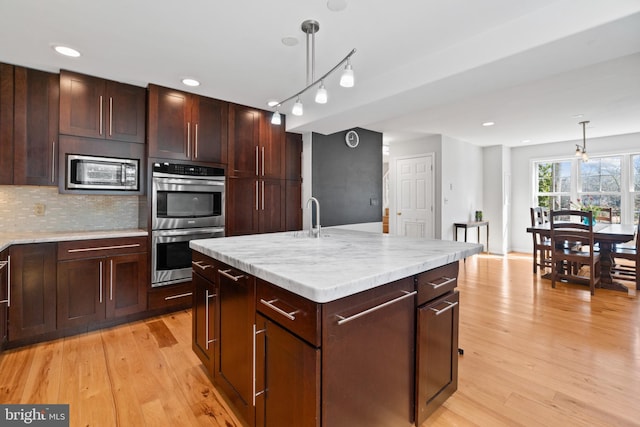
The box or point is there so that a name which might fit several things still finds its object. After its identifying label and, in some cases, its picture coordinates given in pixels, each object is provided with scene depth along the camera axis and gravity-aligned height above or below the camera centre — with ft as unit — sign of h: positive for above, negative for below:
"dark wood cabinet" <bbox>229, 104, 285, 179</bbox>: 12.03 +2.94
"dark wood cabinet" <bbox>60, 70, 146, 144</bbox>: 9.02 +3.35
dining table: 12.37 -1.03
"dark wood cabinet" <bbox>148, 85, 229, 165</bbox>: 10.16 +3.16
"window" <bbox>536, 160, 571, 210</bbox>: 20.74 +2.15
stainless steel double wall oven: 10.11 +0.01
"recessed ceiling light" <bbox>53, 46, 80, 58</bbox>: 7.75 +4.30
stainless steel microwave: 9.20 +1.30
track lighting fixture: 5.70 +2.75
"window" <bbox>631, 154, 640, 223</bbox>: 17.98 +1.90
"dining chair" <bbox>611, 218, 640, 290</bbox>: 12.95 -1.93
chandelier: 15.35 +3.20
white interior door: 18.85 +1.15
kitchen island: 3.66 -1.71
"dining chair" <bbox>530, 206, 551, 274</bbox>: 15.02 -1.52
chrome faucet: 8.00 -0.50
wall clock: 15.52 +3.97
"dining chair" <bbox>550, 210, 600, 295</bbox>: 12.31 -1.47
